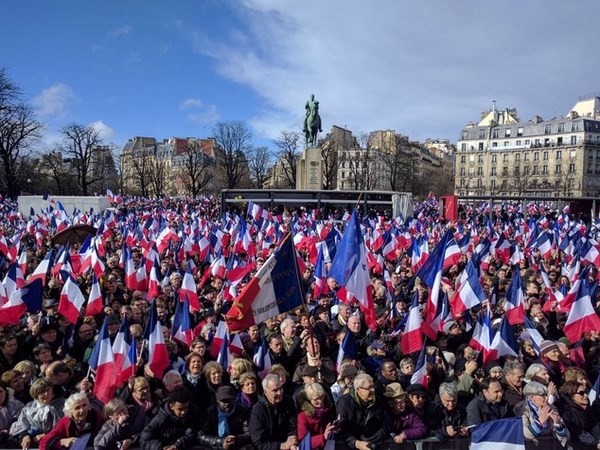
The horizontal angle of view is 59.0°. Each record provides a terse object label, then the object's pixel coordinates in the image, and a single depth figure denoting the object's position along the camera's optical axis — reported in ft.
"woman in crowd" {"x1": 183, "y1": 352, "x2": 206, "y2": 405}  17.88
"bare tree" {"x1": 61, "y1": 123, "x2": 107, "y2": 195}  195.52
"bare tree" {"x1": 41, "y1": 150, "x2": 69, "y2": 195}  198.27
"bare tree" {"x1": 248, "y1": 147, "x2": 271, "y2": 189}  259.35
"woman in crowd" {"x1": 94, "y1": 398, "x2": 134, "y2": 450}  14.25
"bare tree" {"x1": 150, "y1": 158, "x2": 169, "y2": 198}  242.37
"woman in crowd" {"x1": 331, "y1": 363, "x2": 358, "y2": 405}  17.78
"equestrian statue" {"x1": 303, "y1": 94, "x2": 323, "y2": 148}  147.95
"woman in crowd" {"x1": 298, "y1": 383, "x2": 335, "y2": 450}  14.58
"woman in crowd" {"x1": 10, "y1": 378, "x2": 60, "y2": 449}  14.98
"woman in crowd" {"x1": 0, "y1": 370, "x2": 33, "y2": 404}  17.22
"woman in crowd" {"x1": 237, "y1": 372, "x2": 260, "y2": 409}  16.66
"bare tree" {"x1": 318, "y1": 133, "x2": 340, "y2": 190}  213.66
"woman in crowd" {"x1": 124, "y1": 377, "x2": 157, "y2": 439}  15.59
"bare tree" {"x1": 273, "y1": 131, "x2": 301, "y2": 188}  221.52
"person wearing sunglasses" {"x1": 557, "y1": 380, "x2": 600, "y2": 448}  15.44
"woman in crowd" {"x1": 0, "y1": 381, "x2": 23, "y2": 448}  14.93
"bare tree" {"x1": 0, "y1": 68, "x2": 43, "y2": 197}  143.84
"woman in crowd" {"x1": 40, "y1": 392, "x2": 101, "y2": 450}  14.15
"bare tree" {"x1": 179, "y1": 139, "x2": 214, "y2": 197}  223.08
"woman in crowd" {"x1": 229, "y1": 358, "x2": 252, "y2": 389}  17.61
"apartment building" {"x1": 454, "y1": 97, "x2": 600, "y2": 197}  313.73
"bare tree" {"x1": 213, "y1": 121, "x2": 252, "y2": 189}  231.09
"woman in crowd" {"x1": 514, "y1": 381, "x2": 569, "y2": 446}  14.57
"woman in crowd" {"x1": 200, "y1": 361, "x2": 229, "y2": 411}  17.85
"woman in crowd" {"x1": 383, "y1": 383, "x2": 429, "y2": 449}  15.21
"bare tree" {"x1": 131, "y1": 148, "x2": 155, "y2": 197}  232.94
